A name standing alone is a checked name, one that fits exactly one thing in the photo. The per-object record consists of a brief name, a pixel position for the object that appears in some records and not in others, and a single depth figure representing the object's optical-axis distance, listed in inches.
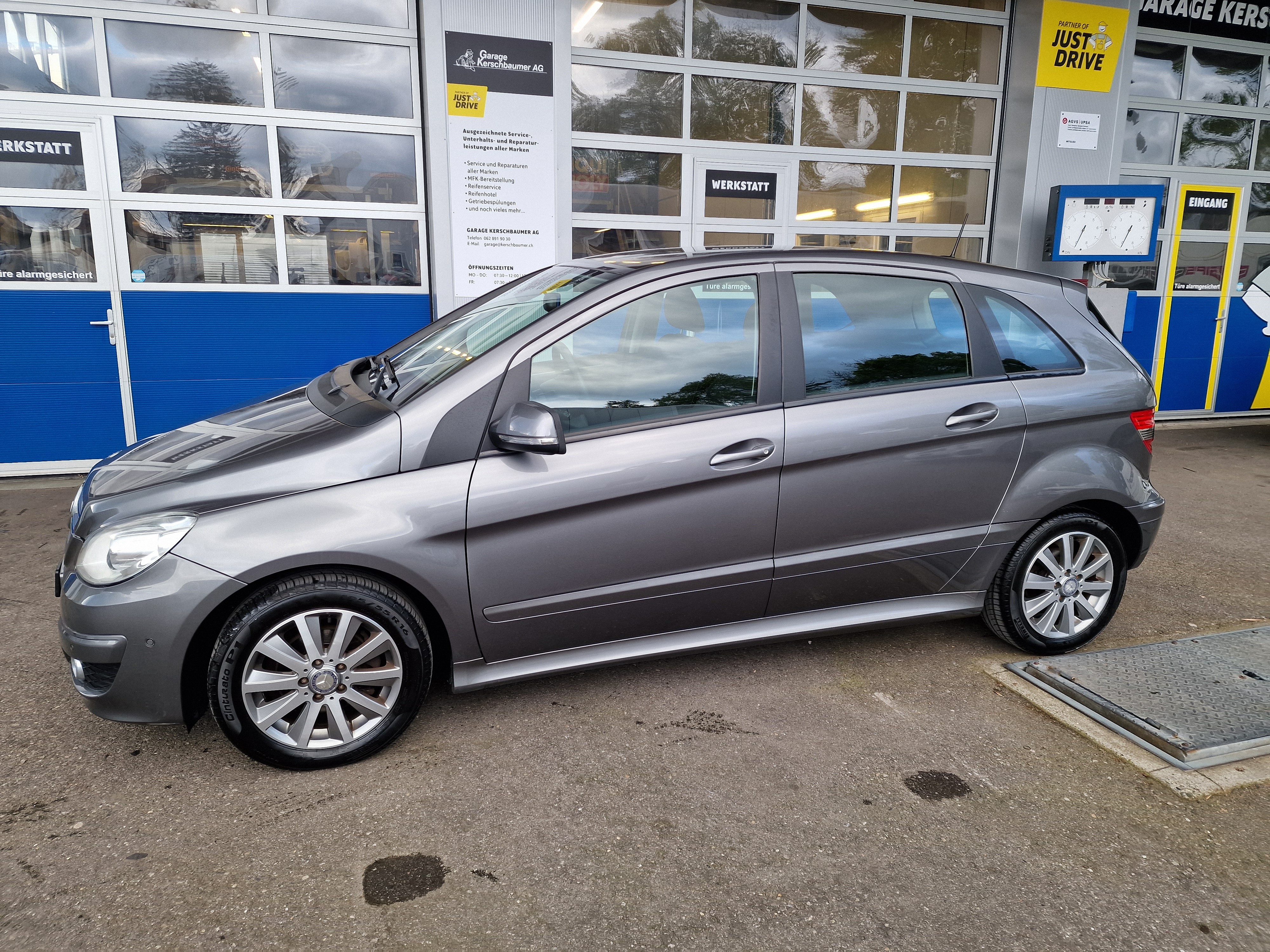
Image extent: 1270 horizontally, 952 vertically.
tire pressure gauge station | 288.7
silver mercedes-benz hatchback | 100.4
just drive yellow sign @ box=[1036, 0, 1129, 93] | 300.8
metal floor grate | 113.7
